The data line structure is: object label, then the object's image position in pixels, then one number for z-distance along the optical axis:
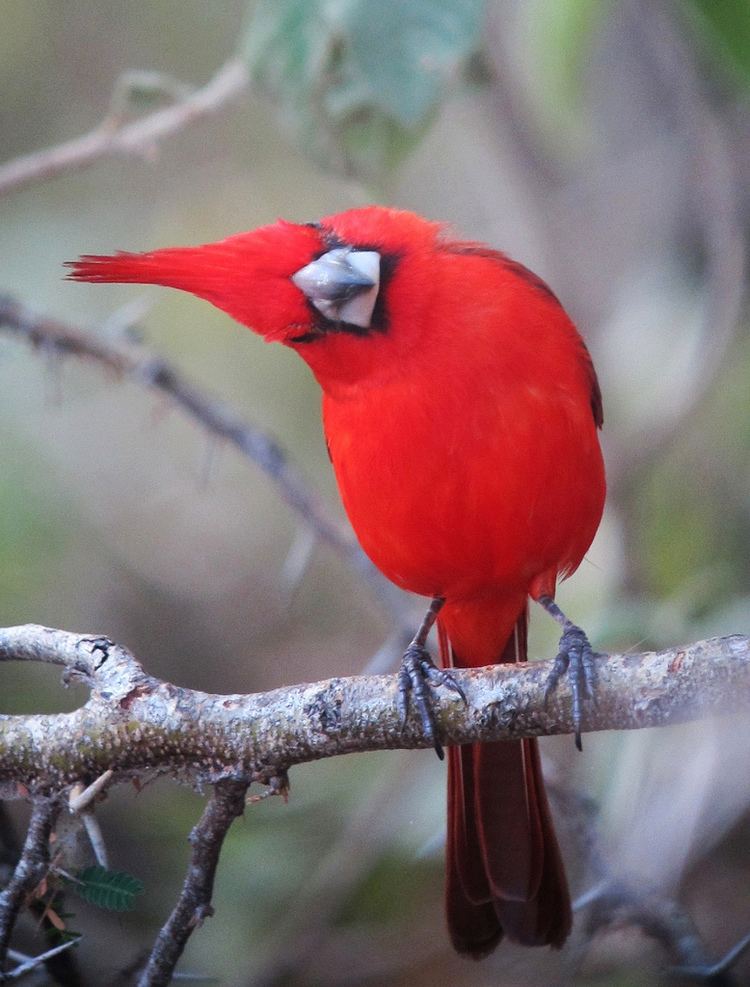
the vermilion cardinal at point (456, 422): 4.80
